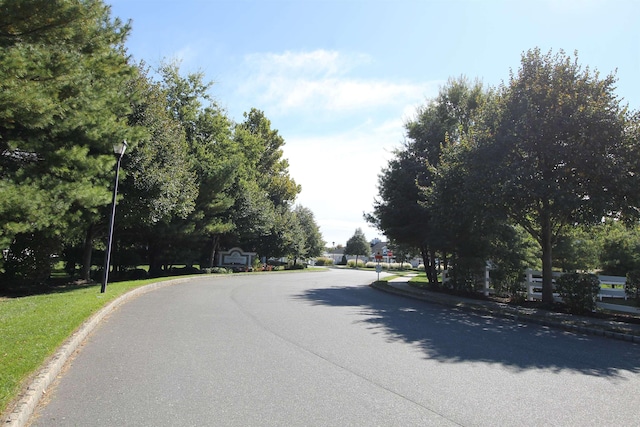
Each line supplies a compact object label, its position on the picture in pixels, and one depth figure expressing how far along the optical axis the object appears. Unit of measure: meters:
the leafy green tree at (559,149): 12.99
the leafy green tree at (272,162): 54.79
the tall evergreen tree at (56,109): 10.36
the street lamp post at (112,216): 13.89
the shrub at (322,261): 89.12
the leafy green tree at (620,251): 24.52
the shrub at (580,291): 13.18
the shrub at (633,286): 12.16
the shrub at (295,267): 50.33
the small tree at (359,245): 88.88
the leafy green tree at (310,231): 65.31
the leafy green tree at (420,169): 23.44
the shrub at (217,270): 32.18
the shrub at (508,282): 16.80
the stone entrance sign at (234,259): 37.47
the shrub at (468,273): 18.89
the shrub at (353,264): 79.75
